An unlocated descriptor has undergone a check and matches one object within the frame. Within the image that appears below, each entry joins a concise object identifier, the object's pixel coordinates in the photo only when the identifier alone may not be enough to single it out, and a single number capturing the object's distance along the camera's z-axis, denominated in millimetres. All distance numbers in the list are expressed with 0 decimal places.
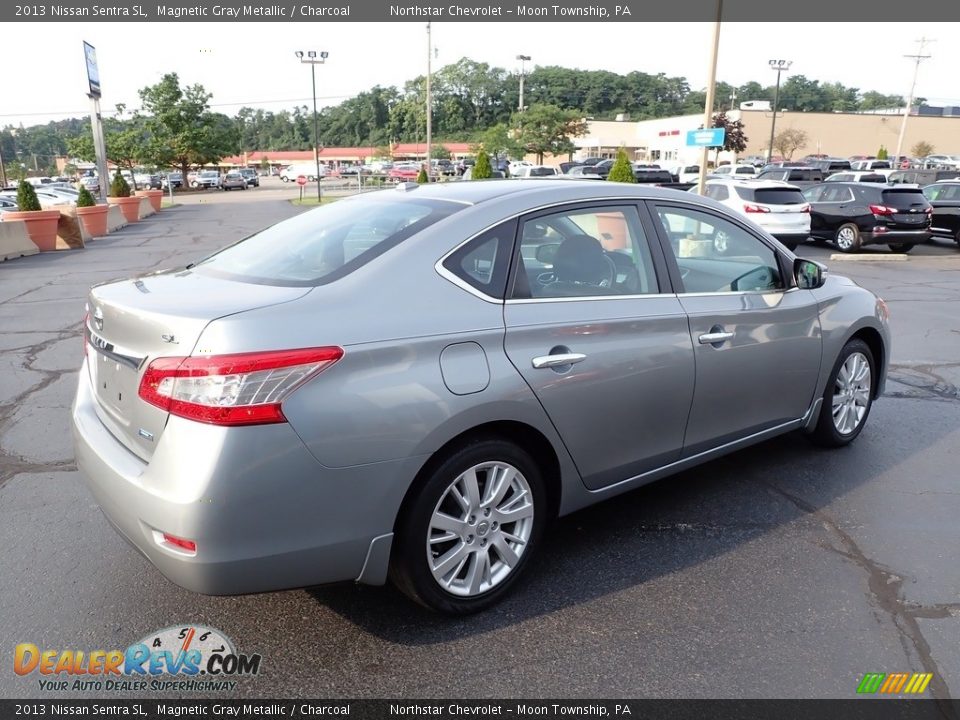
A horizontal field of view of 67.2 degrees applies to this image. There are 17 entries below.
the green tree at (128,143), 53156
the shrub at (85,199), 20938
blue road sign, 15841
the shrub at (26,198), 17453
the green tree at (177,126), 52531
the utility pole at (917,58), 53531
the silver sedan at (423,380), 2357
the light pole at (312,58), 37125
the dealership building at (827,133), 80188
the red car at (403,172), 55656
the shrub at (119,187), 27281
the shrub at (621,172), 19828
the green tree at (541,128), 54094
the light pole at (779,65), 63906
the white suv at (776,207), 15828
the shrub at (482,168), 25375
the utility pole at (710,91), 16172
